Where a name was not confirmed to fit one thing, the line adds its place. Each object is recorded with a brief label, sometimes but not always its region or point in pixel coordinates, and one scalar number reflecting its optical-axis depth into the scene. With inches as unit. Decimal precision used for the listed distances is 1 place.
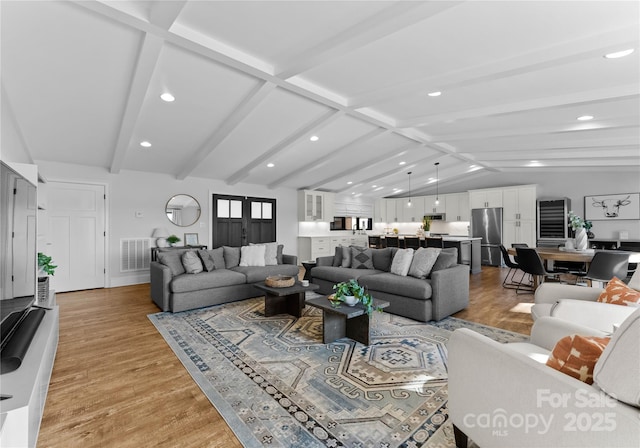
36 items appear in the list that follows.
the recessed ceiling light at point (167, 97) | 139.9
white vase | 202.4
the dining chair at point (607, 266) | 160.4
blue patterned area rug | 68.9
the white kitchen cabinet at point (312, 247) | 343.0
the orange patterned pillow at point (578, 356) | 46.5
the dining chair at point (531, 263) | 189.9
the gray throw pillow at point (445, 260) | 157.5
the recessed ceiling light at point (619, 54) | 99.6
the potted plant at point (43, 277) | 129.6
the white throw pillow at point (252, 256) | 203.8
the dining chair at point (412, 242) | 322.0
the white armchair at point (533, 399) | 39.1
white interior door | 208.7
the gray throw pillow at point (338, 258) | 206.3
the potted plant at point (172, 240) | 249.6
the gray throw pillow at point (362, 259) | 191.9
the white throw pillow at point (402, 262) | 165.9
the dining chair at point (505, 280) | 221.3
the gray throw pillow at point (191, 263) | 175.6
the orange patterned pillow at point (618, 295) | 84.3
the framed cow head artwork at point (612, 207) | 270.5
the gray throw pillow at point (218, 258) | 191.6
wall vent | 235.9
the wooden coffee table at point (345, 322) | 115.6
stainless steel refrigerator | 328.5
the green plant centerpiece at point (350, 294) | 117.9
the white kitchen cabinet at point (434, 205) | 384.8
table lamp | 244.5
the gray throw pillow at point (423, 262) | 157.9
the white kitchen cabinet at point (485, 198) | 335.9
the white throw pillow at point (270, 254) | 209.3
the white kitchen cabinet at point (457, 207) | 366.0
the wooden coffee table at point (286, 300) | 148.8
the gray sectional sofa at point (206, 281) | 161.5
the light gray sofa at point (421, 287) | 143.6
